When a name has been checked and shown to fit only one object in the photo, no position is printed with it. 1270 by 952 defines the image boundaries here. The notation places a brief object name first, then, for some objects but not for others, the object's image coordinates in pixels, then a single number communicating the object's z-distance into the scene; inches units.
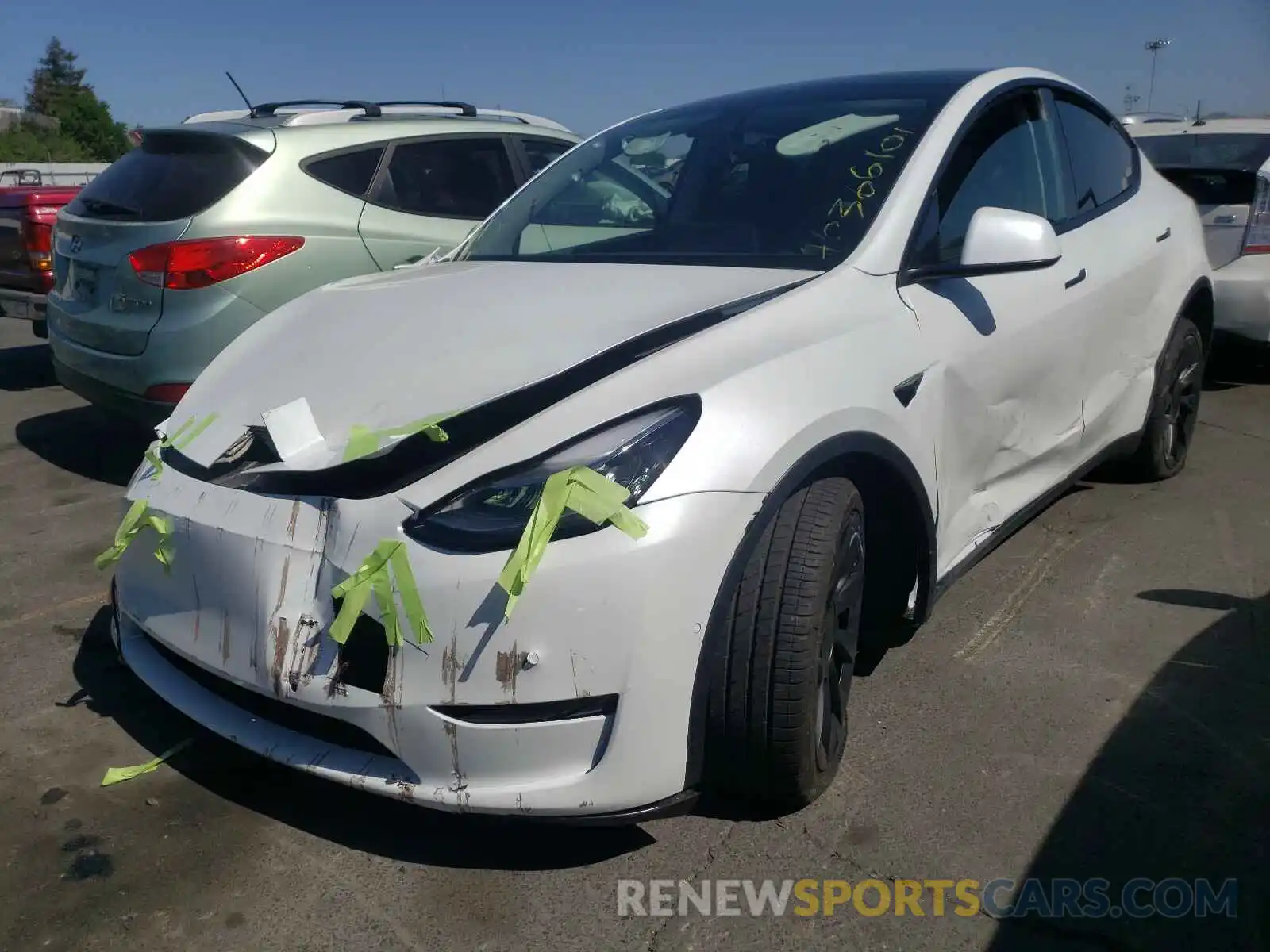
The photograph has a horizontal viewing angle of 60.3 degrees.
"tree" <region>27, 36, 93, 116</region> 3174.2
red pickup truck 262.4
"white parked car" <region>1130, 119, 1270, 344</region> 236.5
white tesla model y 80.4
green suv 173.3
